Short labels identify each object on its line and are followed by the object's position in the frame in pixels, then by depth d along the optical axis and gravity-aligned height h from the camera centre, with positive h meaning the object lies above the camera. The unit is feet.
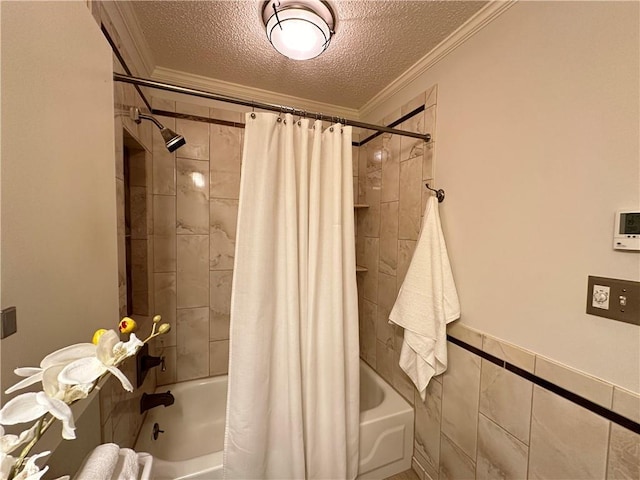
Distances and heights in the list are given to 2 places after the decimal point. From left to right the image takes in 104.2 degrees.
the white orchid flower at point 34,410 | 0.99 -0.76
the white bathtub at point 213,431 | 3.57 -3.84
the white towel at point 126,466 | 1.71 -1.70
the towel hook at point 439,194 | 4.25 +0.63
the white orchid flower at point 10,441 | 1.04 -0.91
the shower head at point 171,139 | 3.71 +1.34
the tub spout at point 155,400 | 4.57 -3.21
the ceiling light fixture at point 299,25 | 3.35 +2.86
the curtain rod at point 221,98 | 3.11 +1.74
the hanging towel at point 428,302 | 3.92 -1.15
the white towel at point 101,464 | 1.50 -1.49
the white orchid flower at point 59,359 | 1.11 -0.65
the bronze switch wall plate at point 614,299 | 2.21 -0.62
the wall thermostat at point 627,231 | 2.18 +0.01
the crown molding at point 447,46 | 3.40 +3.07
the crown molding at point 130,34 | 3.32 +3.06
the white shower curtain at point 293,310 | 3.46 -1.18
